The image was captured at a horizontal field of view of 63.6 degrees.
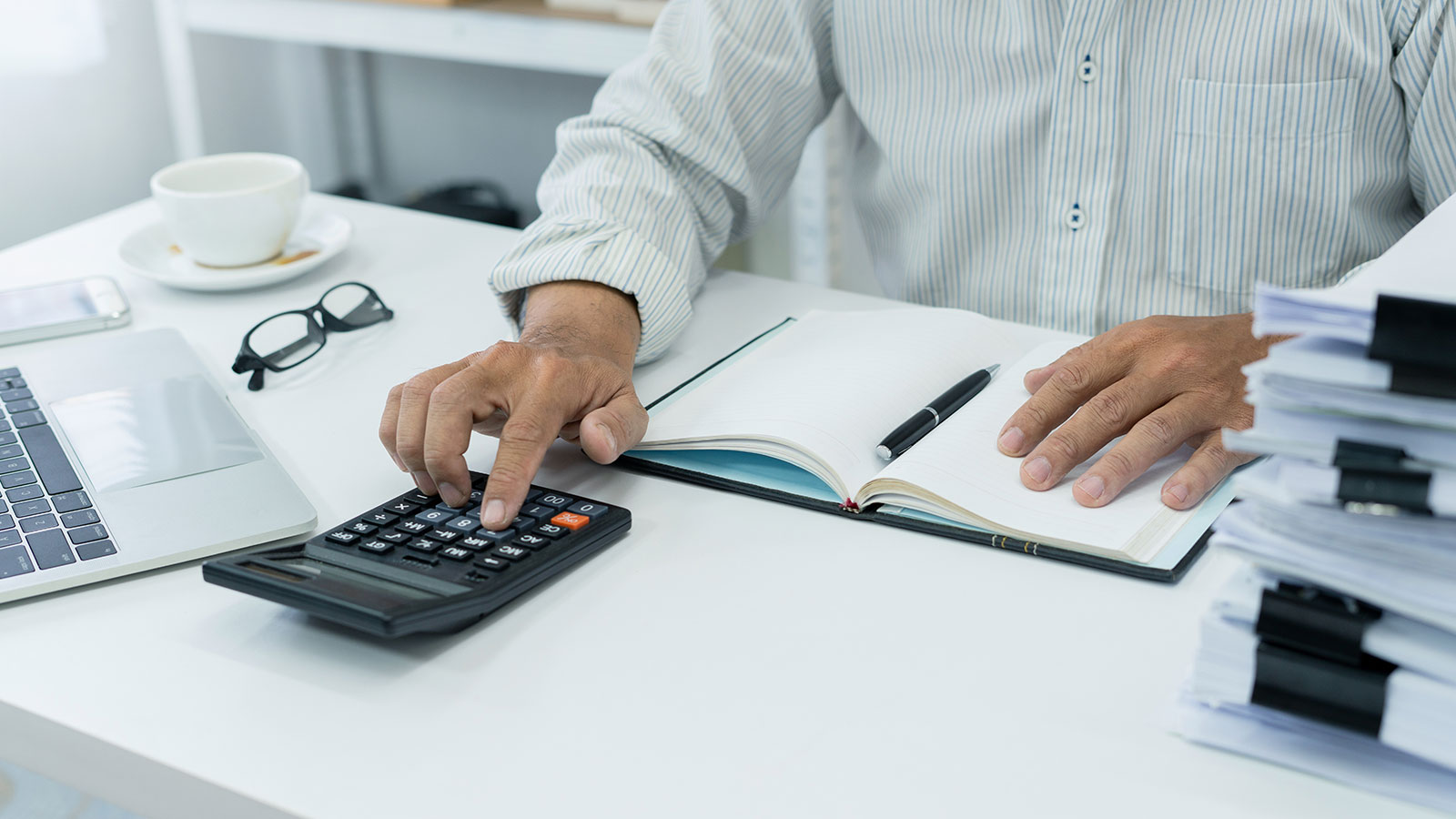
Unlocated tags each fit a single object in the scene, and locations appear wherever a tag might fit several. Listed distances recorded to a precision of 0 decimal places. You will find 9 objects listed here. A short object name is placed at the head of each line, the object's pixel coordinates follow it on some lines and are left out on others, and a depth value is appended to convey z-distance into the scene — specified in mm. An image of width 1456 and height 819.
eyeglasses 801
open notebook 580
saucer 949
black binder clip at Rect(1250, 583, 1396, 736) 388
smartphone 866
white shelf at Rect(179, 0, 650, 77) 1824
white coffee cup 947
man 678
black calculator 504
